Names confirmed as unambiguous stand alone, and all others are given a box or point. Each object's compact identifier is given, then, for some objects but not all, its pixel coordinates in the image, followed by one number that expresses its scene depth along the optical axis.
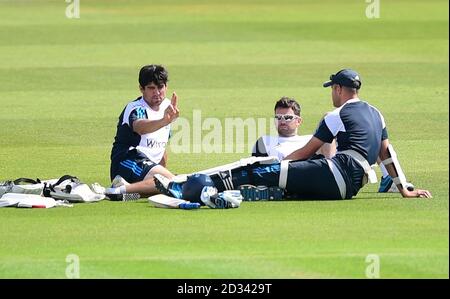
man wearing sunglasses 11.76
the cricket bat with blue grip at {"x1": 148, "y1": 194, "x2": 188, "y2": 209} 11.08
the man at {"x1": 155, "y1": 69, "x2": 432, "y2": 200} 11.14
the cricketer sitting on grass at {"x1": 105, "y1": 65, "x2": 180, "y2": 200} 11.68
